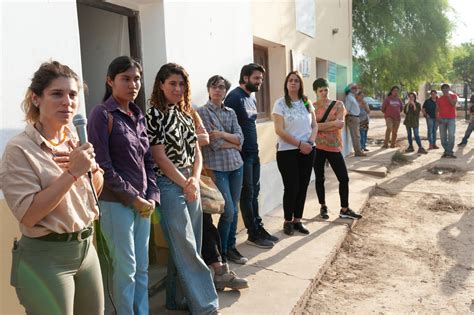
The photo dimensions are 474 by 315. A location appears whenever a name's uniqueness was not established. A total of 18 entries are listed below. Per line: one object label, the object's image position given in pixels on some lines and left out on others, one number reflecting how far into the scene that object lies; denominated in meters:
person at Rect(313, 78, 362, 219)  5.20
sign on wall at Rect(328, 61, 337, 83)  9.62
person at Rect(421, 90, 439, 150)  12.23
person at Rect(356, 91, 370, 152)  12.07
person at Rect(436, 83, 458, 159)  11.23
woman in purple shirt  2.34
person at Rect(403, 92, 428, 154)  12.16
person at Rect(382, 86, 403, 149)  12.34
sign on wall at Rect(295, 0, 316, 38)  7.22
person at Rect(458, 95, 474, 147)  12.09
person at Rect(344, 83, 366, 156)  10.77
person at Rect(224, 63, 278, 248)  4.11
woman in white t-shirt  4.58
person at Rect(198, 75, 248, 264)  3.67
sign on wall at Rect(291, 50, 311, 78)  7.09
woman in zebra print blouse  2.79
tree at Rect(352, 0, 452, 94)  16.05
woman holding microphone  1.69
